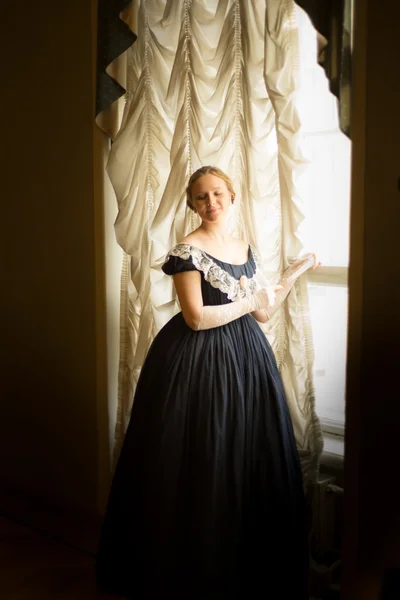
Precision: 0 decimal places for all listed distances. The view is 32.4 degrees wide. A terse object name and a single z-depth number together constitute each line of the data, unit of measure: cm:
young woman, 187
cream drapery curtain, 193
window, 208
